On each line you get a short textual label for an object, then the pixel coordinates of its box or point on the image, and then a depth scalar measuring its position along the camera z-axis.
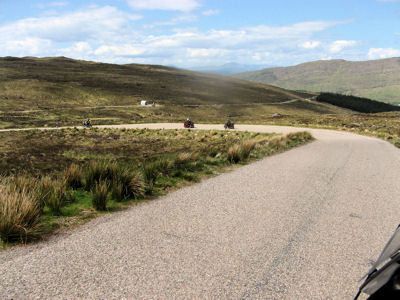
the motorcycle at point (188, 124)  42.22
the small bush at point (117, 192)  7.41
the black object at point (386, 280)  1.83
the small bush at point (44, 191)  6.50
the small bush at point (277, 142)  19.44
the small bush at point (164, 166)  10.47
